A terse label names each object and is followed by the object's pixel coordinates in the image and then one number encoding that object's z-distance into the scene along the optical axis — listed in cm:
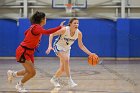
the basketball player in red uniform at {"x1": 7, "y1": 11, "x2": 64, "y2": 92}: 1032
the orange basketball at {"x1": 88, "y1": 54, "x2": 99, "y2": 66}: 1163
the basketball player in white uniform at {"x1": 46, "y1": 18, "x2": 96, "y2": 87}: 1119
